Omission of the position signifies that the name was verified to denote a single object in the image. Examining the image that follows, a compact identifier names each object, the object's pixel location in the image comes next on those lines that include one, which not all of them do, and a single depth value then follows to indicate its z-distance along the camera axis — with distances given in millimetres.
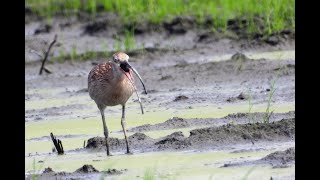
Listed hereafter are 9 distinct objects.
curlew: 20422
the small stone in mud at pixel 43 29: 35697
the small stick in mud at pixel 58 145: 19734
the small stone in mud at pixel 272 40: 31109
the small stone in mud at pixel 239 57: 29230
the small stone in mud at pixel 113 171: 17453
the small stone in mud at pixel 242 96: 24639
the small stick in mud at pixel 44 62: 29634
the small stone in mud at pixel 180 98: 25297
